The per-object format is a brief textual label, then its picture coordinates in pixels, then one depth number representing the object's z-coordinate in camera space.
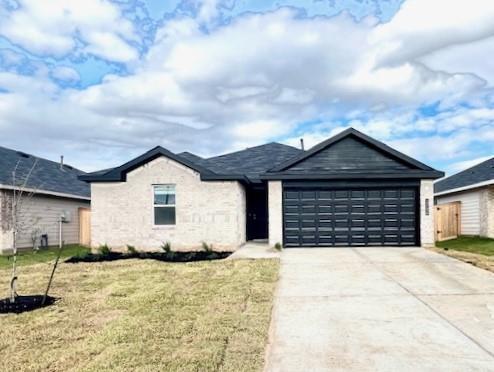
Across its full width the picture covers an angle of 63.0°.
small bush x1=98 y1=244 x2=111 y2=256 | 14.87
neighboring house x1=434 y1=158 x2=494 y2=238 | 18.34
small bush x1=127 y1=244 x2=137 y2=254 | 14.91
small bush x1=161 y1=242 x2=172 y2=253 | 15.03
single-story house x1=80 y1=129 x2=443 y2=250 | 15.32
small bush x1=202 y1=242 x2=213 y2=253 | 14.92
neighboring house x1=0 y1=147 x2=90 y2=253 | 16.22
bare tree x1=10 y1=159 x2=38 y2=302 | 7.01
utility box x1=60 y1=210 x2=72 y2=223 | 19.92
